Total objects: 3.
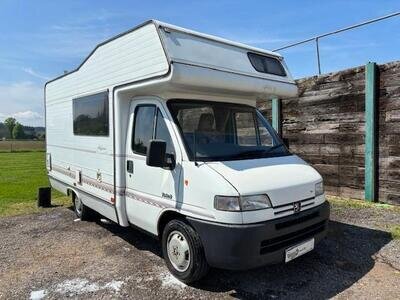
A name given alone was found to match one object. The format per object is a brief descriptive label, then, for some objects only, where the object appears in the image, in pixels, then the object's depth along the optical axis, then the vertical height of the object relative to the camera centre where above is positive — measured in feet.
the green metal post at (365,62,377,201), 28.02 +0.16
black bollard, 32.04 -4.71
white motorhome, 14.48 -0.84
